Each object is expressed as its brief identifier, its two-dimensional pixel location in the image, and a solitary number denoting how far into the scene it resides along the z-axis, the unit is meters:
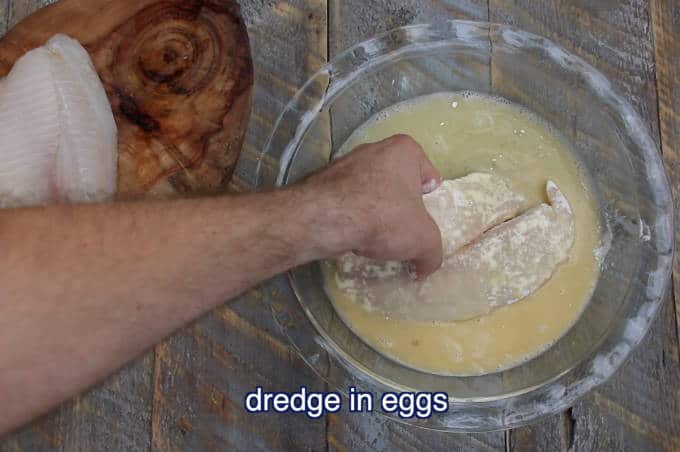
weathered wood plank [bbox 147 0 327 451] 0.97
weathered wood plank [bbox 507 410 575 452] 0.96
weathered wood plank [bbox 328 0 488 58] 1.09
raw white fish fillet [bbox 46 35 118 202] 0.85
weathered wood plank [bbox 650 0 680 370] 1.04
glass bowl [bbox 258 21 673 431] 0.91
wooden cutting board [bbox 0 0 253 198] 0.88
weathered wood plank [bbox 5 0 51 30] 1.10
